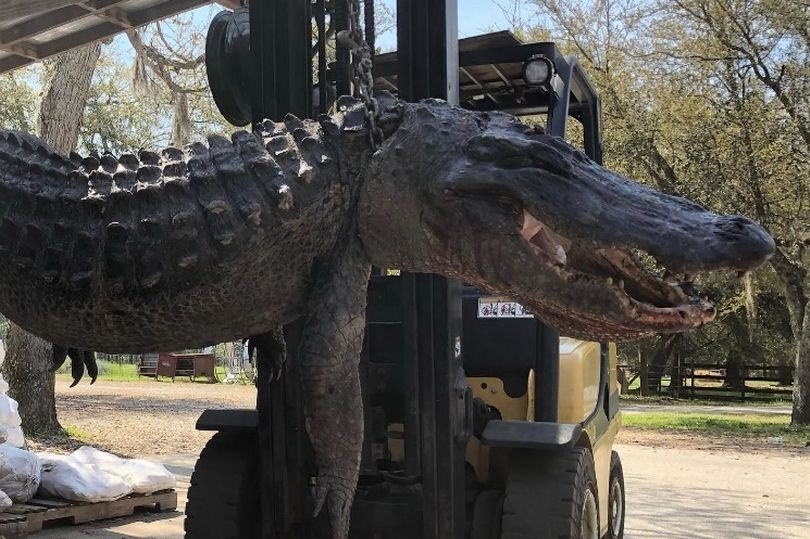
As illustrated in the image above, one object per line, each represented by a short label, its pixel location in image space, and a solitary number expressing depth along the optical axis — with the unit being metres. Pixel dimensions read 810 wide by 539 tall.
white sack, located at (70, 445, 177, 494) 6.12
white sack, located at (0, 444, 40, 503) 5.36
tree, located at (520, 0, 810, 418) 14.43
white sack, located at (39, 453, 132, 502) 5.70
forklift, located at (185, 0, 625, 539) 3.05
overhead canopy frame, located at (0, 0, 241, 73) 3.84
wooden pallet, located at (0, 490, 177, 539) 4.94
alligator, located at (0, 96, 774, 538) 1.79
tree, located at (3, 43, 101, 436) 9.54
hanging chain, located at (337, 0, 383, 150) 2.12
